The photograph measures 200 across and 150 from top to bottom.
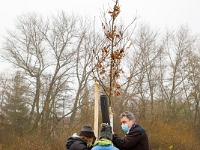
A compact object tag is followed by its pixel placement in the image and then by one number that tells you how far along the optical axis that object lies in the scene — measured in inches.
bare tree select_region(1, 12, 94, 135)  968.3
